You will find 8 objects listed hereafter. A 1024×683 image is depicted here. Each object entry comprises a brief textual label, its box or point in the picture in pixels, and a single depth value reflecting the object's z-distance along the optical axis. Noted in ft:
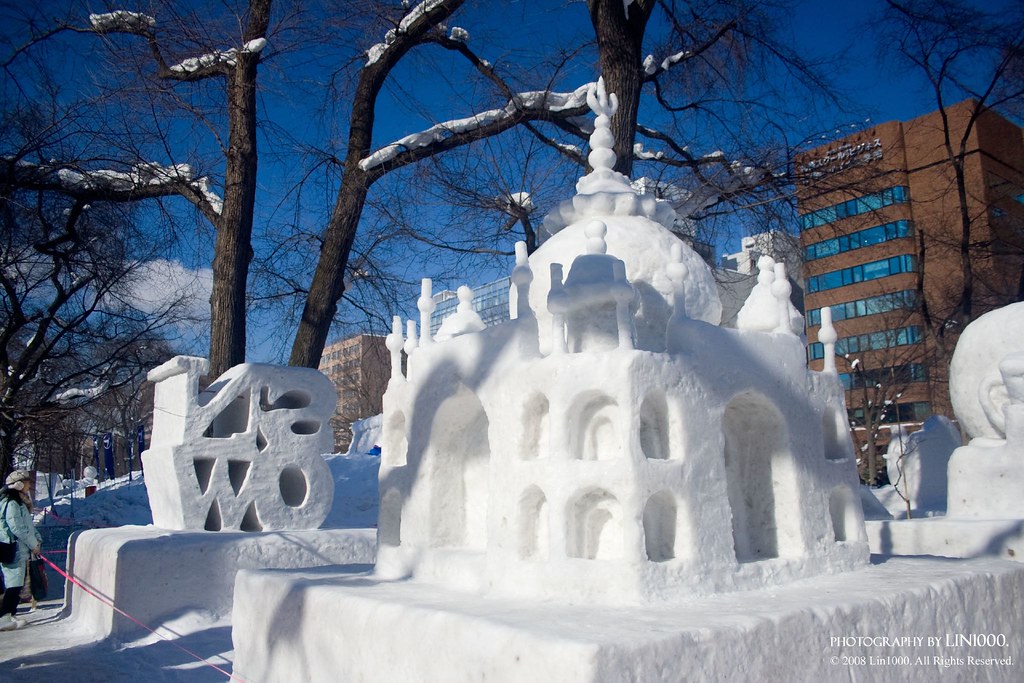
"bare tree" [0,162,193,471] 35.68
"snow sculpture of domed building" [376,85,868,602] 17.57
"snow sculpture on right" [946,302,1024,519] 29.50
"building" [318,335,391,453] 120.16
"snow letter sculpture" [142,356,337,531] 32.19
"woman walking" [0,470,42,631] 31.27
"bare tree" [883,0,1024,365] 48.14
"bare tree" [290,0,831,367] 40.65
